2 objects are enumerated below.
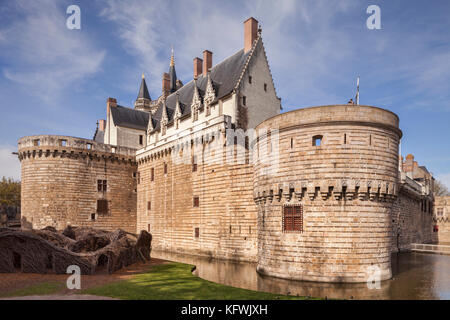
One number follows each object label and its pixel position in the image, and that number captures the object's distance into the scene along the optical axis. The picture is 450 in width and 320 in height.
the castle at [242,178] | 16.84
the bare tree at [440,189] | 74.07
